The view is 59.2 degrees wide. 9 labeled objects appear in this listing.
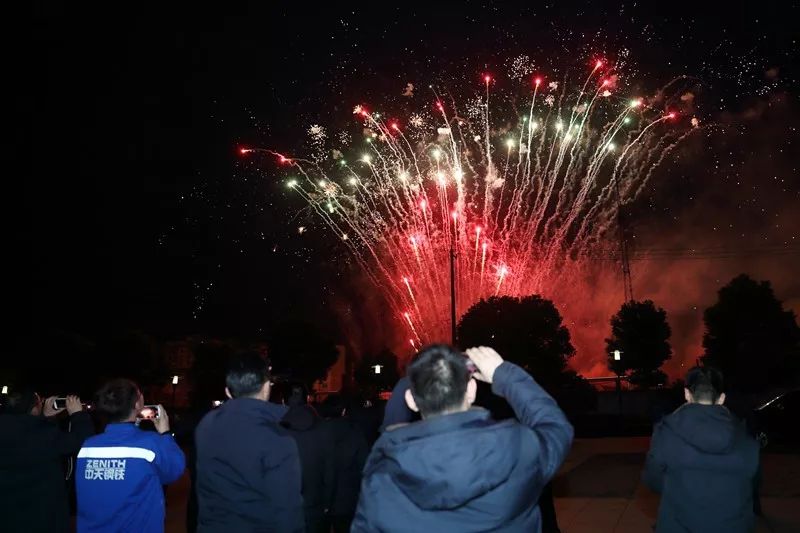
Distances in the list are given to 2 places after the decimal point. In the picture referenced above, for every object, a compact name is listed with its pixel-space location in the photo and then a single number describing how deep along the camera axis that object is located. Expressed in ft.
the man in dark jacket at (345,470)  19.01
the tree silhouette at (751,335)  130.11
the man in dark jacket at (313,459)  16.88
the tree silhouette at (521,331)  153.28
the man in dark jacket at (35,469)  16.94
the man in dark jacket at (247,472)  12.85
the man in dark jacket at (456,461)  7.87
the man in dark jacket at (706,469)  13.85
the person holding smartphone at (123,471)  13.80
